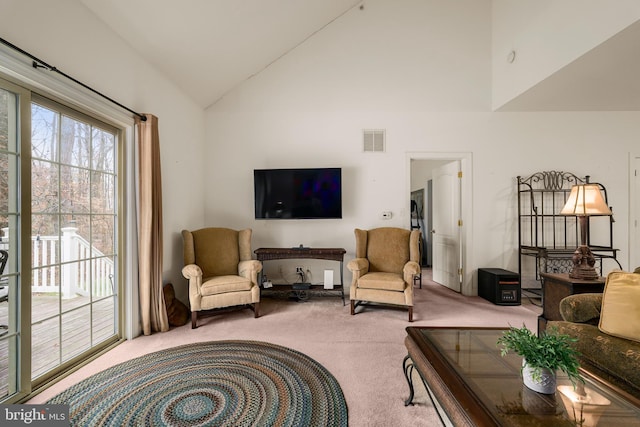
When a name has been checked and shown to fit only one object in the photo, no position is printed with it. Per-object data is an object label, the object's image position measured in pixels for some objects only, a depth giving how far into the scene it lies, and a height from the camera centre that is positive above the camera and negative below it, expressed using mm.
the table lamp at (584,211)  2158 -2
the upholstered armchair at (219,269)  2695 -629
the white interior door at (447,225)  3955 -212
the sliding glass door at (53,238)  1585 -161
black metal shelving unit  3705 -197
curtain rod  1446 +932
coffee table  929 -738
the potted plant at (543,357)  1000 -568
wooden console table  3373 -522
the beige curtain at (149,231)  2461 -149
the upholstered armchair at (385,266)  2881 -641
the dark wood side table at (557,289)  2006 -616
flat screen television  3674 +285
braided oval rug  1443 -1117
